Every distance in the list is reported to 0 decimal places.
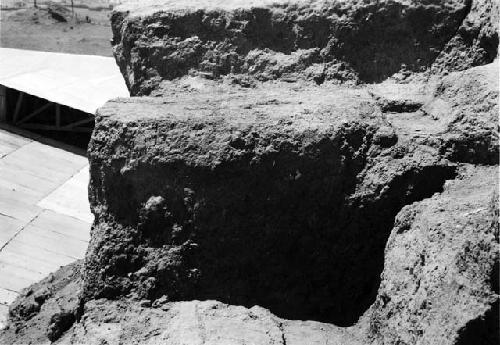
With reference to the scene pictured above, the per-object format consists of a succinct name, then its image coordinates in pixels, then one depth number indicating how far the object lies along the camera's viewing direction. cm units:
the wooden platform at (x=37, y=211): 703
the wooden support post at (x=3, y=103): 1091
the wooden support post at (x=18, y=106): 1089
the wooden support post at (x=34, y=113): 1109
